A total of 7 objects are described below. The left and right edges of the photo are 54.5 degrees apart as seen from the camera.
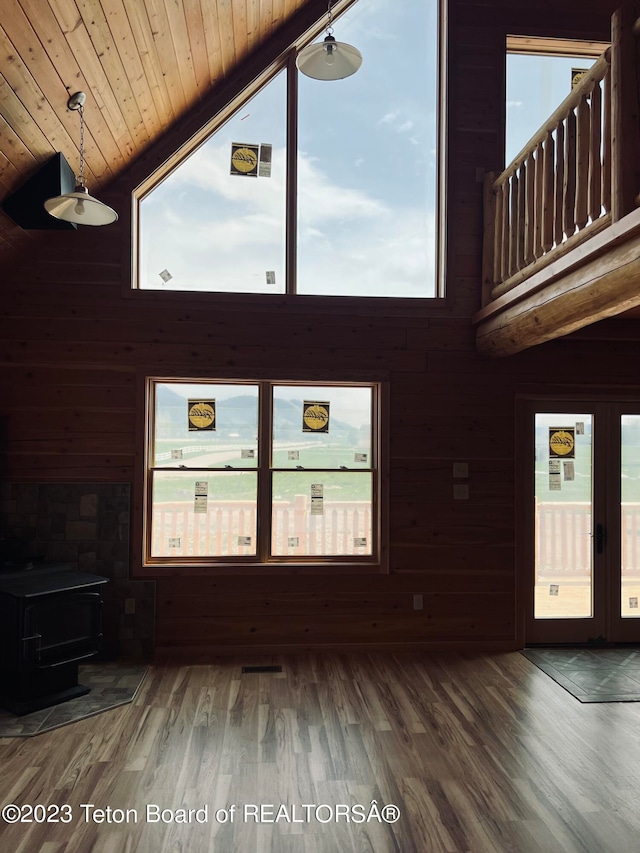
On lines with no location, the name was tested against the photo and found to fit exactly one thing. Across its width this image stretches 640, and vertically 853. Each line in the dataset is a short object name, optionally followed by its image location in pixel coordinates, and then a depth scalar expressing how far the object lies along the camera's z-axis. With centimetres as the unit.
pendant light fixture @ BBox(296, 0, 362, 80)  340
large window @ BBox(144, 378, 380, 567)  486
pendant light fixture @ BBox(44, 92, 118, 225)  329
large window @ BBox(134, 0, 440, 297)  493
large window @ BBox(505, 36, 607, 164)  519
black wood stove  369
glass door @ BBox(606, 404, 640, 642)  508
